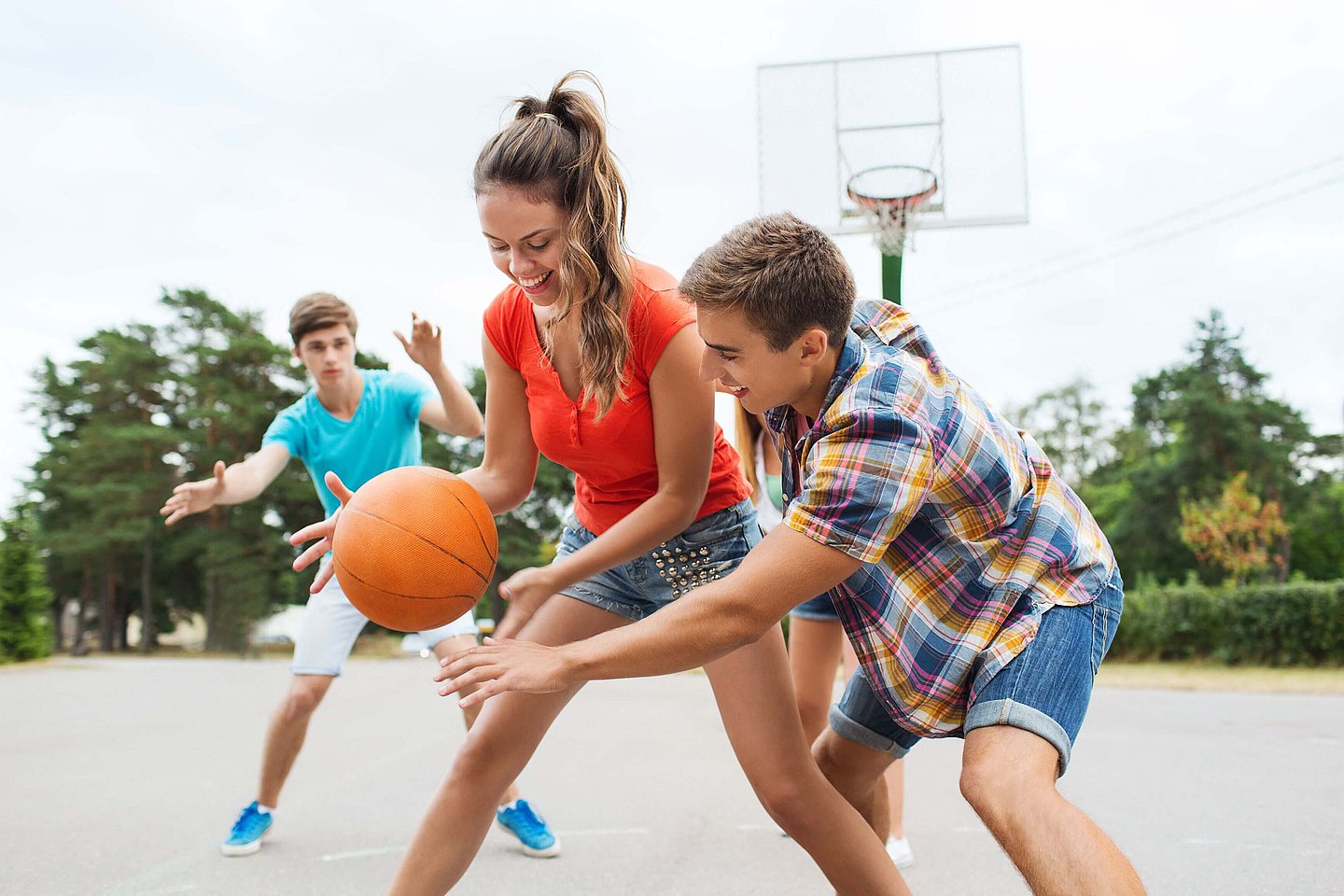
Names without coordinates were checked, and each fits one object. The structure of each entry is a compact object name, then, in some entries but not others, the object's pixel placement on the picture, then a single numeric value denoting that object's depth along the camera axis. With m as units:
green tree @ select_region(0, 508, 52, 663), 18.27
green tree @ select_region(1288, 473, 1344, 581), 31.44
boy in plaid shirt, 1.89
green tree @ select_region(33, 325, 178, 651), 30.56
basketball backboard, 8.91
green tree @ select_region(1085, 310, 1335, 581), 30.52
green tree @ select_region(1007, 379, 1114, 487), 46.00
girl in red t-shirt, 2.36
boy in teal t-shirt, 4.02
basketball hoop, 8.07
